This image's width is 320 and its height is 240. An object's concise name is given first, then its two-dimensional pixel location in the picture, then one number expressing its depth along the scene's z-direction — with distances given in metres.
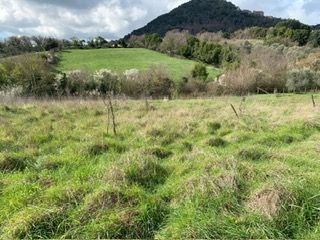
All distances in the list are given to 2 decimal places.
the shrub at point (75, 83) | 25.32
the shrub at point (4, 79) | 24.72
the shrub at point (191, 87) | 27.98
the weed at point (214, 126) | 7.74
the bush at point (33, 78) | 24.69
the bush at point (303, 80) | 24.20
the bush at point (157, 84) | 27.54
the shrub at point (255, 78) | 26.97
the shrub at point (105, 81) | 26.31
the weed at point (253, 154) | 5.08
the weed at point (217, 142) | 6.30
